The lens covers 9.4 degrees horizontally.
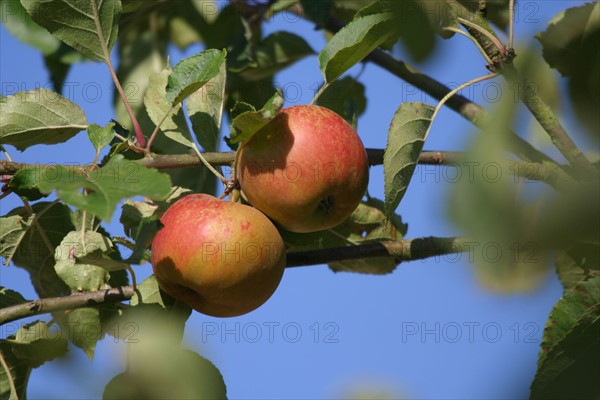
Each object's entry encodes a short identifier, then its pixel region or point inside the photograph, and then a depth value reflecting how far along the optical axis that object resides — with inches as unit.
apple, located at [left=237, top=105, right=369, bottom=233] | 69.3
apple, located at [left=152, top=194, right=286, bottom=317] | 69.0
